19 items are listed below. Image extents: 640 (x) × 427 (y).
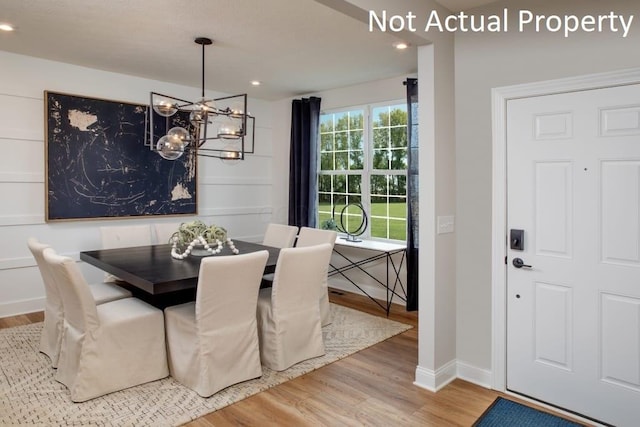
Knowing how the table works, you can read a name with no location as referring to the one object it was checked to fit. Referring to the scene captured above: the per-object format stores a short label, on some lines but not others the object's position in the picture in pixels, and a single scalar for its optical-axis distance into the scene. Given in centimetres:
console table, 475
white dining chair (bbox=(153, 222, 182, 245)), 471
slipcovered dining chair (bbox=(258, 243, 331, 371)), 316
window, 513
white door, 241
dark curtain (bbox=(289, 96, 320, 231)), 578
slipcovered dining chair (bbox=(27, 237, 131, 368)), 309
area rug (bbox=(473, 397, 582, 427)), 252
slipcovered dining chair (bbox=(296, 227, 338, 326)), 409
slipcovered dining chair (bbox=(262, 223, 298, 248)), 452
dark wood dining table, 287
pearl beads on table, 362
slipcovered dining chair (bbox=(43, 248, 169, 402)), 269
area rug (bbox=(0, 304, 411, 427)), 252
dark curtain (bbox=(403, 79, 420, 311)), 458
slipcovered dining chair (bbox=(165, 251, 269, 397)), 274
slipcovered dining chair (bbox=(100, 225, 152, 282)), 433
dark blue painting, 452
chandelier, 344
